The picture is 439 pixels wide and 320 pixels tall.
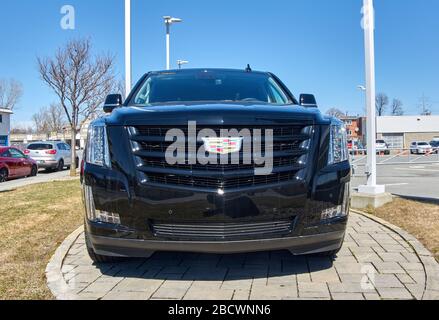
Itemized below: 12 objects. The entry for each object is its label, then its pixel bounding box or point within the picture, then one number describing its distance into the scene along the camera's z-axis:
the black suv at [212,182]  3.10
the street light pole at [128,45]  11.68
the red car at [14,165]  16.50
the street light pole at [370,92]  6.90
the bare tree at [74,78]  15.74
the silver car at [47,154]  21.48
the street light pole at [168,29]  18.75
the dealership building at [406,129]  66.94
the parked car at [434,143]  48.50
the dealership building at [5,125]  47.40
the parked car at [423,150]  36.88
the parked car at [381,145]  44.02
